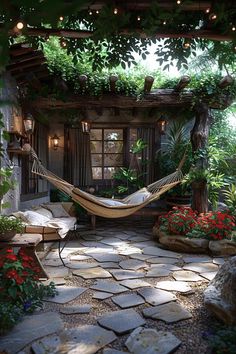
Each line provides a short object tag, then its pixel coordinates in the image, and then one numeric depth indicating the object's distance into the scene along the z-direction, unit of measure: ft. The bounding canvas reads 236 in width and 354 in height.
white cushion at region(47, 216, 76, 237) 11.21
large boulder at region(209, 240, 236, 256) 11.49
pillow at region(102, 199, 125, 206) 12.79
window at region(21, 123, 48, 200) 14.52
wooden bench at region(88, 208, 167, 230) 15.93
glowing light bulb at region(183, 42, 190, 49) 7.68
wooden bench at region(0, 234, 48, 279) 7.93
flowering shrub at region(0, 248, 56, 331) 6.38
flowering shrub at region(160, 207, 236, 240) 12.02
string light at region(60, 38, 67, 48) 8.04
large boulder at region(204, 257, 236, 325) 5.91
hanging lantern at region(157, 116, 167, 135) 16.56
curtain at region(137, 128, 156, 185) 18.90
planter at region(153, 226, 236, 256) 11.51
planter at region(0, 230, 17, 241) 7.96
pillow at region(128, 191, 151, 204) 13.23
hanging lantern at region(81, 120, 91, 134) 16.44
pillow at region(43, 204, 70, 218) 14.86
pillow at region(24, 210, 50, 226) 11.36
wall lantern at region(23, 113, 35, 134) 13.12
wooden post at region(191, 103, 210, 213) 14.47
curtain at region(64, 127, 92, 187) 18.94
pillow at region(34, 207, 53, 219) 13.71
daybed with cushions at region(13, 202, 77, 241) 10.89
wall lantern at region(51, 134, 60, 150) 18.56
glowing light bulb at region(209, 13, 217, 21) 6.58
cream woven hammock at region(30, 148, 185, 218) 11.85
